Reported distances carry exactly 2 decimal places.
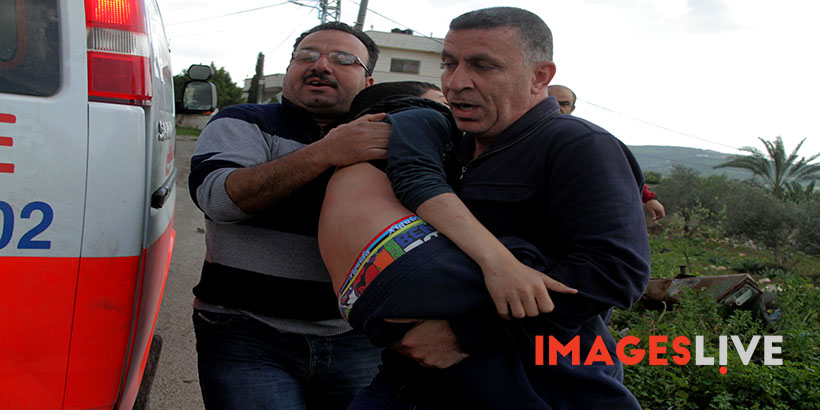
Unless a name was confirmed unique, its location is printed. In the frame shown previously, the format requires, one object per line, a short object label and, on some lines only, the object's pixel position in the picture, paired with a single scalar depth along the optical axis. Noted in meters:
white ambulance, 1.52
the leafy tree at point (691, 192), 15.18
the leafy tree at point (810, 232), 12.30
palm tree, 21.75
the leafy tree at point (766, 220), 12.84
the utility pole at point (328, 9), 24.58
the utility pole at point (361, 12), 16.08
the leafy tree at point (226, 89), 44.91
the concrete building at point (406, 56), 38.28
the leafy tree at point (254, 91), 45.08
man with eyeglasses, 1.82
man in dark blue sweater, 1.28
